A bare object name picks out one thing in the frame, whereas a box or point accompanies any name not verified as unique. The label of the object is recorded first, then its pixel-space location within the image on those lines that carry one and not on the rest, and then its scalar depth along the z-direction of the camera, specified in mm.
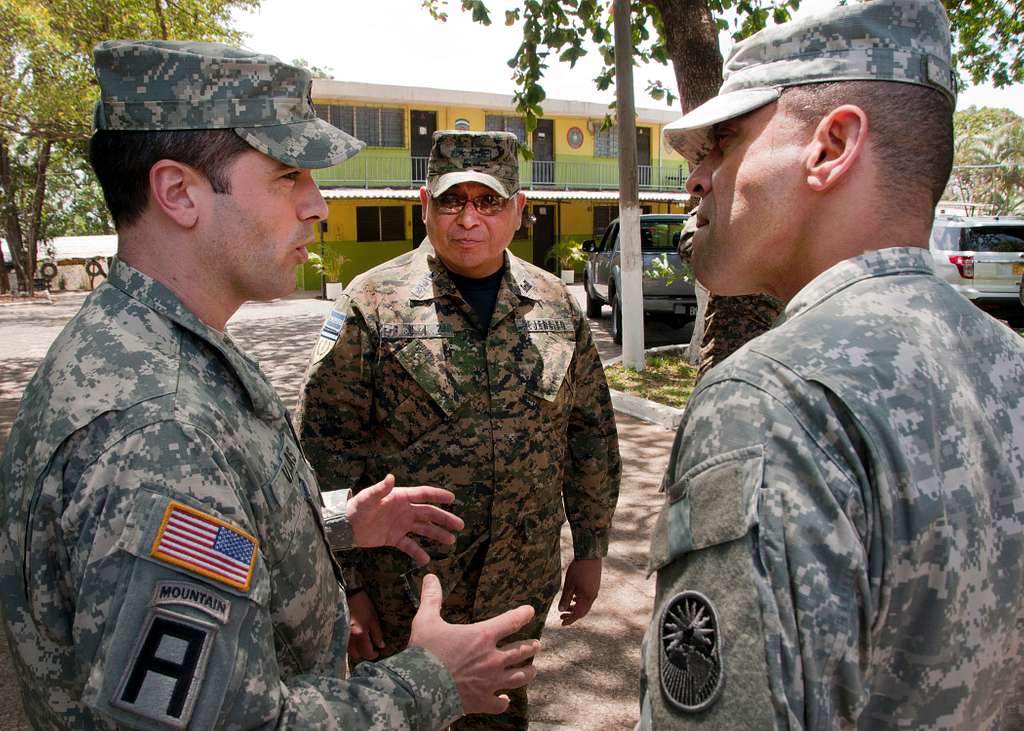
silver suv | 11695
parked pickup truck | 11352
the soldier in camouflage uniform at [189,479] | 1040
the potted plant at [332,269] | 19938
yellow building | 22484
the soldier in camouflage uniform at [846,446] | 898
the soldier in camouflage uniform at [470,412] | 2363
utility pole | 8141
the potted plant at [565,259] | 21581
